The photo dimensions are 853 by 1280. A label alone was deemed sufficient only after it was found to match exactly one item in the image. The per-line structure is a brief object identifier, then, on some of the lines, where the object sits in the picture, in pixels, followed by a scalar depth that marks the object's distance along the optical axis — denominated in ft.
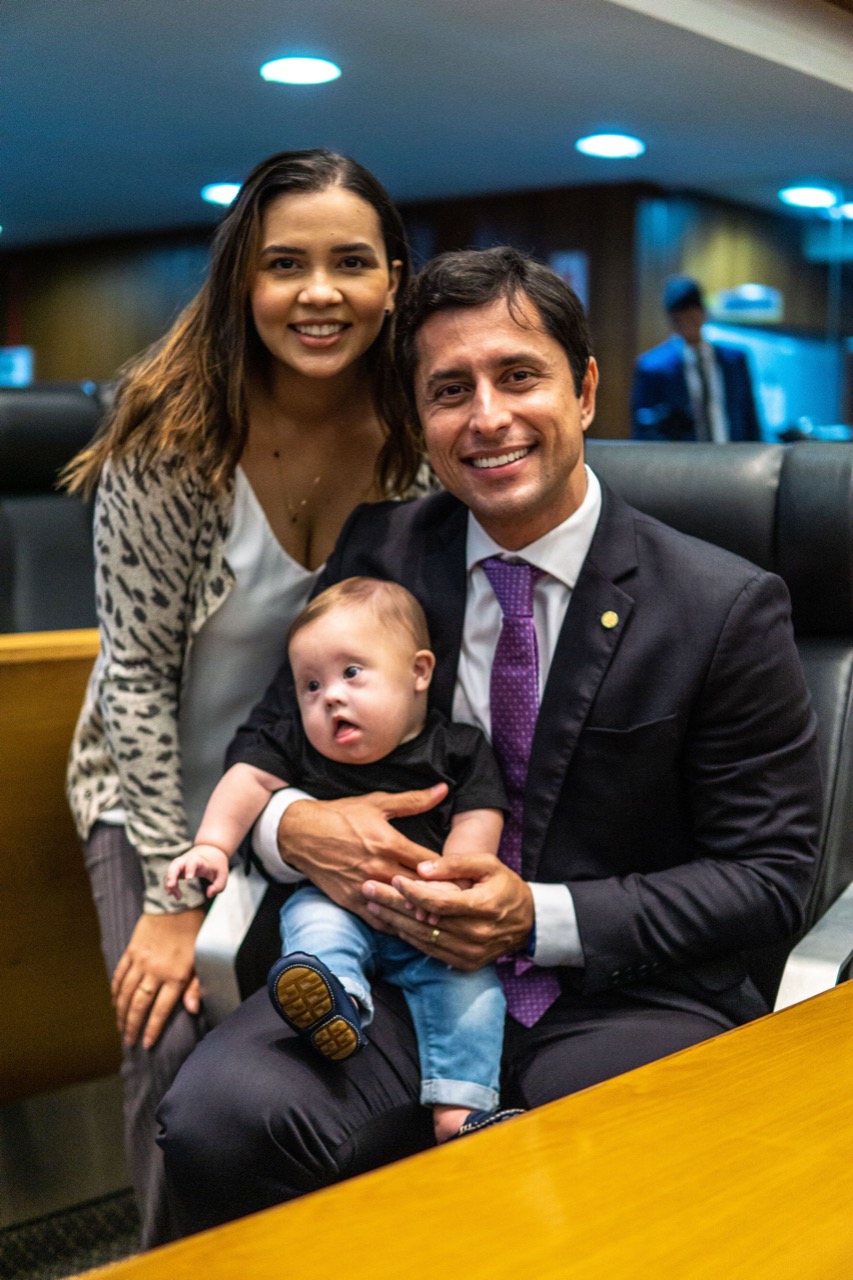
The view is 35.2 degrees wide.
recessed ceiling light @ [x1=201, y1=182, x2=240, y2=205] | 25.79
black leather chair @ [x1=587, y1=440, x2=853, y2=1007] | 5.71
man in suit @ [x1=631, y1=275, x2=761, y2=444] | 19.42
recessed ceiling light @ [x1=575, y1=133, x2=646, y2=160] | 21.88
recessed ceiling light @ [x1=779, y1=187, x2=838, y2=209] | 25.20
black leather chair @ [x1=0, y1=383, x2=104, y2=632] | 10.69
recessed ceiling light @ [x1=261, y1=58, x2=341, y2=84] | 17.21
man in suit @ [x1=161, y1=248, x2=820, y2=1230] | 4.79
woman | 5.77
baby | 4.78
